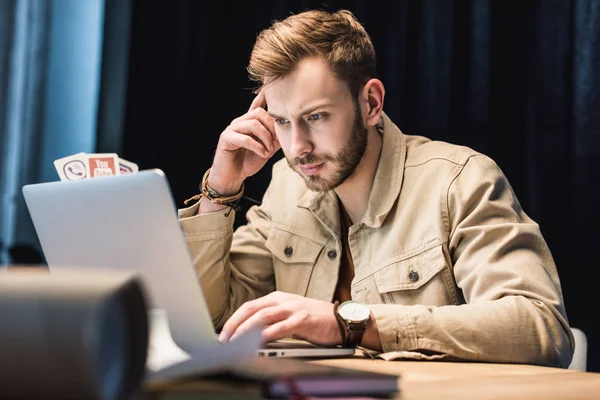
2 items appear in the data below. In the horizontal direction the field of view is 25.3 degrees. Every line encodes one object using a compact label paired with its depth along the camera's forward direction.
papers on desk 0.89
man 1.49
